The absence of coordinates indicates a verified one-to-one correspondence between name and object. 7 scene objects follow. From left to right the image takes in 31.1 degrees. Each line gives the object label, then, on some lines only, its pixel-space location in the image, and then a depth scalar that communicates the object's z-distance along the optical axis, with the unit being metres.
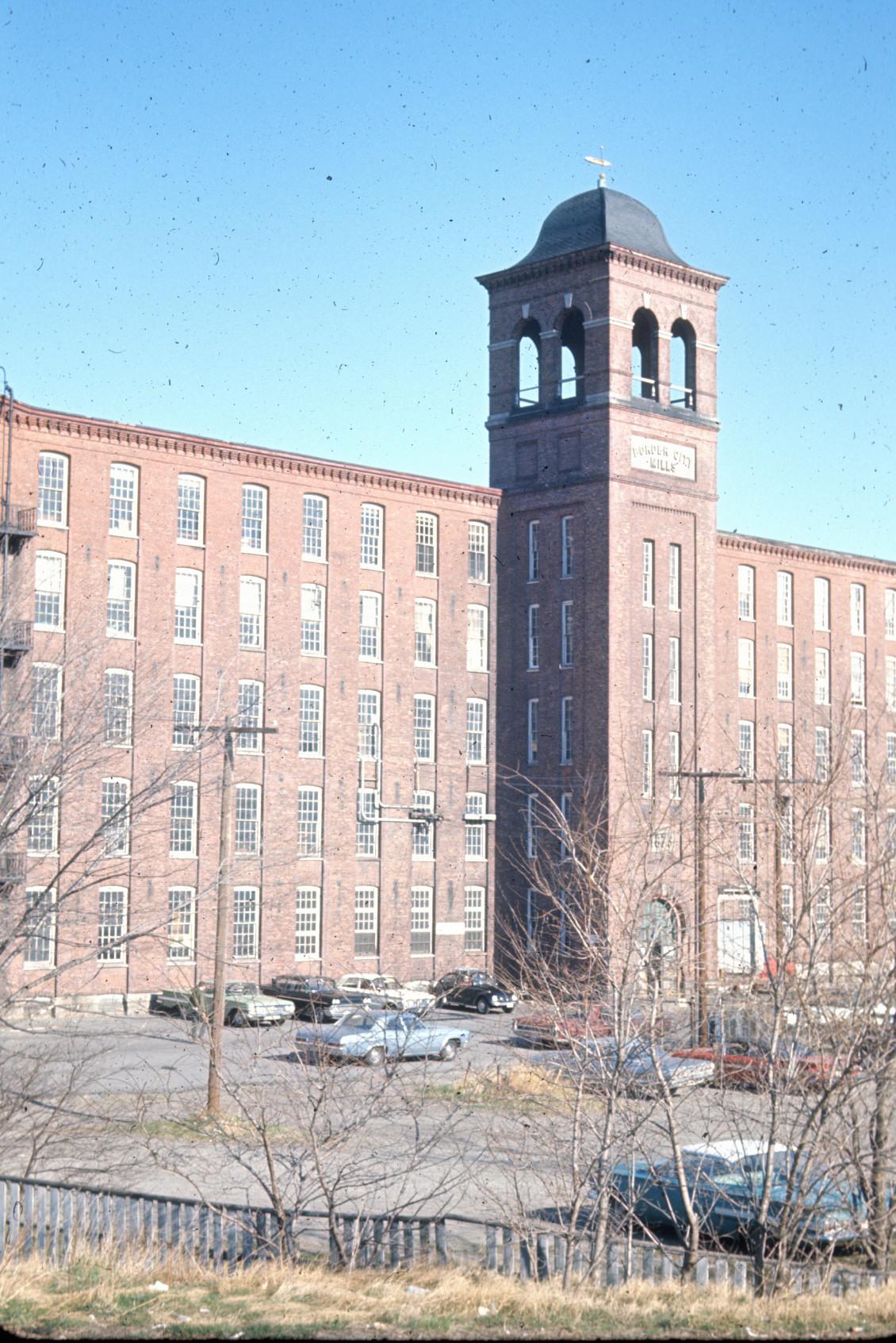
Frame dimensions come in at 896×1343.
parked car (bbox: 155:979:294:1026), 40.77
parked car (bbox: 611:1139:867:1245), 16.78
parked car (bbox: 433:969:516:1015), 48.22
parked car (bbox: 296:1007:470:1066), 34.03
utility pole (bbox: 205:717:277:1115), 24.83
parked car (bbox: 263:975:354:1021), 41.56
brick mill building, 46.47
